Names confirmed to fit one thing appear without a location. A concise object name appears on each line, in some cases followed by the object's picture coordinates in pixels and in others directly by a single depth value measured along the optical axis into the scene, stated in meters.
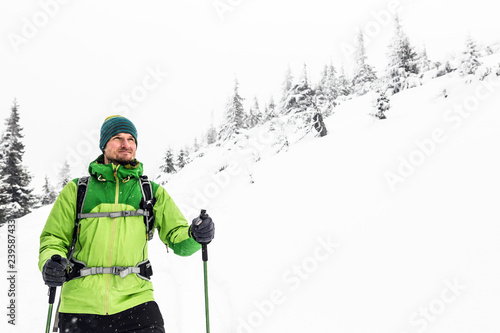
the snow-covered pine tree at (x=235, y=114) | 36.22
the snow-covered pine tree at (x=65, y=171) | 42.40
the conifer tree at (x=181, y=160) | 43.97
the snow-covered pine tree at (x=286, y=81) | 49.28
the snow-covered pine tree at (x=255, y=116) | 49.16
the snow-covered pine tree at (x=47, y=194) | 33.58
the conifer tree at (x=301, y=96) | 20.89
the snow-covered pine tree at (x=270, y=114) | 41.58
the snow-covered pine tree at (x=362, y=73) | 38.19
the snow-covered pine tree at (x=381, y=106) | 15.72
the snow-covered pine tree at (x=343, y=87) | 42.28
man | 2.32
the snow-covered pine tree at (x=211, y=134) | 61.44
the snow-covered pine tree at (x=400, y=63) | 24.31
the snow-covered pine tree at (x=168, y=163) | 40.99
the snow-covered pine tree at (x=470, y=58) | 15.20
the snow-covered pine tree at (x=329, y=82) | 43.72
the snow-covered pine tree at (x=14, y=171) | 21.67
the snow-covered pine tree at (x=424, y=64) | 31.28
